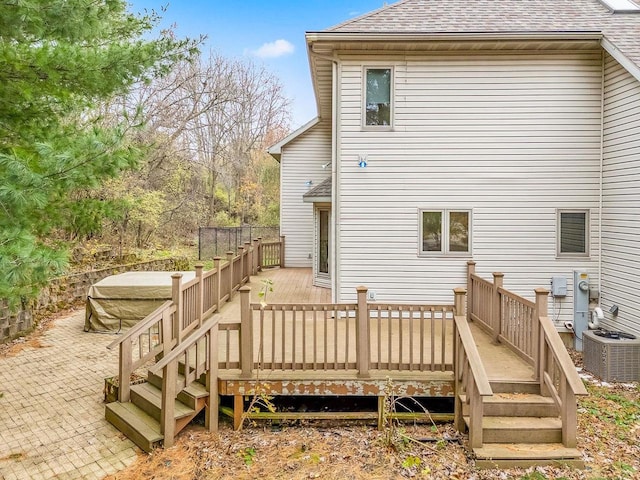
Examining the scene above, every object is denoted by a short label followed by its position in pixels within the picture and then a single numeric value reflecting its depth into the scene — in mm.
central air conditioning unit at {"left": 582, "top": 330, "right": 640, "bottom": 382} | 6301
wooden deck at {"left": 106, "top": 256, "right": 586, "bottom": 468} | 4234
